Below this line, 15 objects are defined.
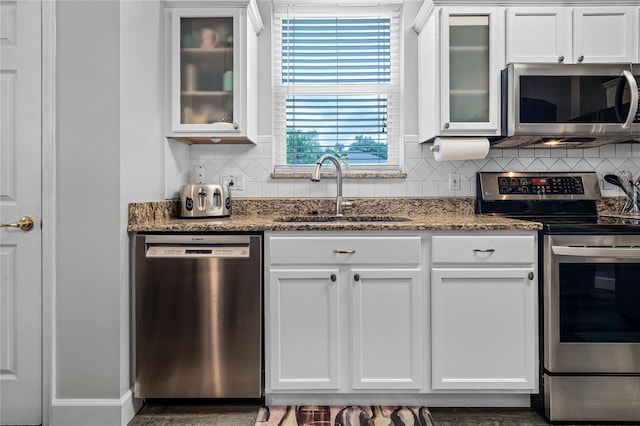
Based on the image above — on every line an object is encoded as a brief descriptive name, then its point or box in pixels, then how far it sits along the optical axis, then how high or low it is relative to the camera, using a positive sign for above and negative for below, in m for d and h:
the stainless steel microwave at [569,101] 2.22 +0.60
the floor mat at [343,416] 1.93 -0.95
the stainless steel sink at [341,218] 2.55 -0.02
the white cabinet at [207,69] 2.37 +0.83
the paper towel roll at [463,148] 2.39 +0.38
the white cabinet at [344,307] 2.01 -0.44
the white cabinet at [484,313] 2.00 -0.47
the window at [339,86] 2.83 +0.86
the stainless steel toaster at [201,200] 2.39 +0.08
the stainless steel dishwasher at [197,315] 1.98 -0.47
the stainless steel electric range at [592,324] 1.93 -0.50
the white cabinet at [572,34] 2.31 +0.99
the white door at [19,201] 1.88 +0.06
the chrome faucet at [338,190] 2.52 +0.15
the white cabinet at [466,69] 2.32 +0.81
